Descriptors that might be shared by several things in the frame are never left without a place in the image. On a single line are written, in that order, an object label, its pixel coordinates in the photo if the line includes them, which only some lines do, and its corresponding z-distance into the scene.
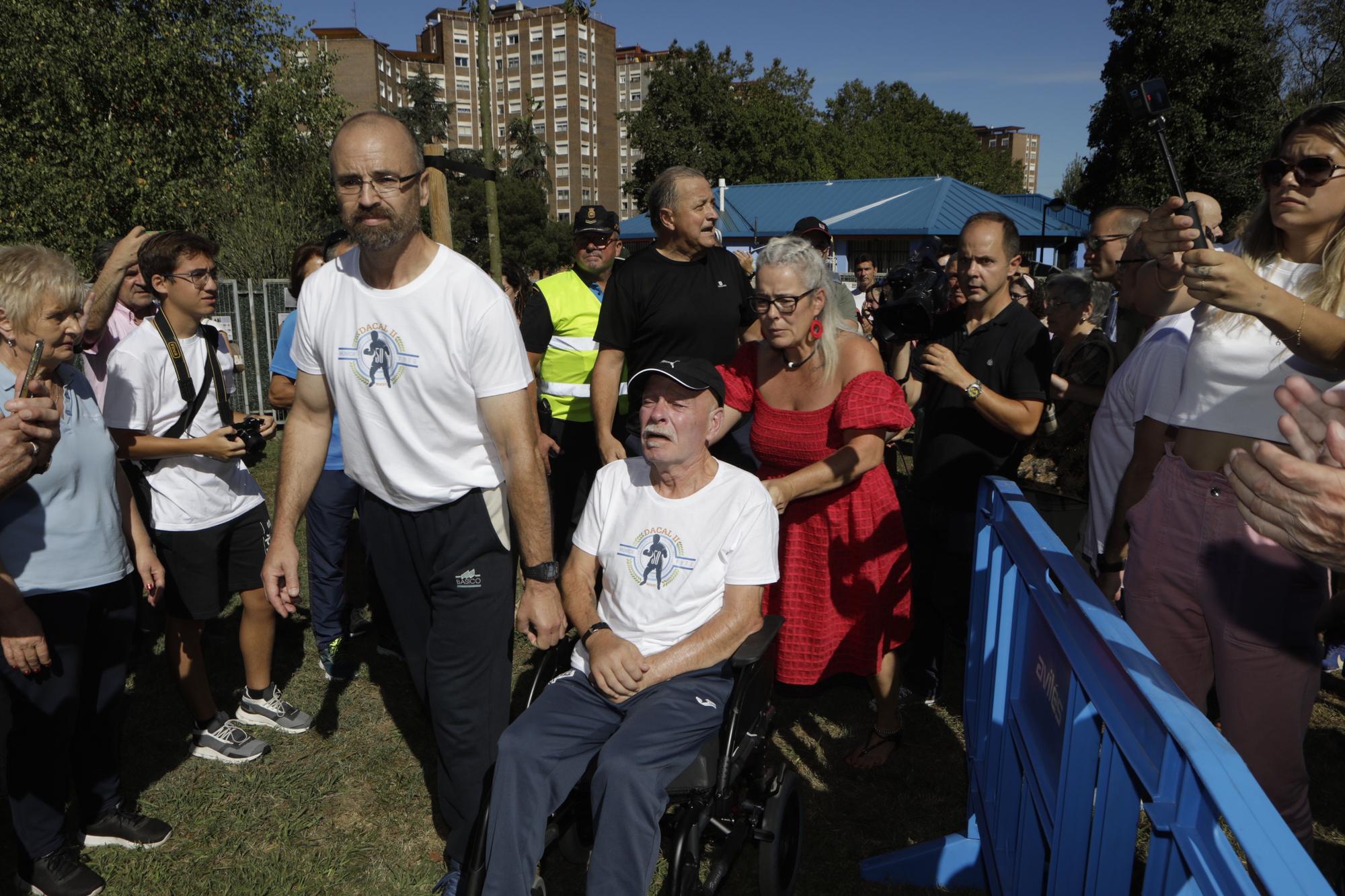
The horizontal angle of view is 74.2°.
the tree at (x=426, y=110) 65.50
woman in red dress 3.18
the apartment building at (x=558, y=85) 87.19
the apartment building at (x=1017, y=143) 134.78
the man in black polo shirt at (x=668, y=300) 4.14
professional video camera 3.32
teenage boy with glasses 3.54
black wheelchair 2.33
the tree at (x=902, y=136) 54.88
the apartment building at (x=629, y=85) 93.12
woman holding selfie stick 2.06
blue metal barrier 1.14
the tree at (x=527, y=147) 69.44
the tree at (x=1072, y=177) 67.78
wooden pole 4.53
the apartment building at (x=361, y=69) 75.75
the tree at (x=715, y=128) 46.19
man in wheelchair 2.37
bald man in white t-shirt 2.59
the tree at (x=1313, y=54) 23.25
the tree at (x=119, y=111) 18.06
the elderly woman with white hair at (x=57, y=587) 2.68
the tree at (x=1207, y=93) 25.27
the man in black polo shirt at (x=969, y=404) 3.46
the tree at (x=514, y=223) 47.09
